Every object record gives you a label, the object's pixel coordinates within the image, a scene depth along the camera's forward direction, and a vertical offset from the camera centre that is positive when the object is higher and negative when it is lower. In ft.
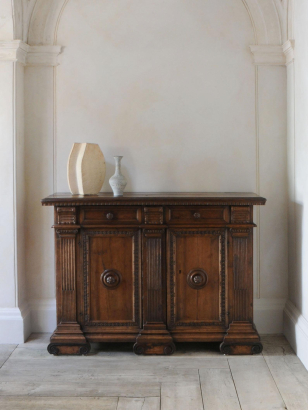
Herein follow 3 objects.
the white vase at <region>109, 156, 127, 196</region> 11.00 +0.45
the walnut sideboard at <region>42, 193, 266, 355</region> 10.61 -1.88
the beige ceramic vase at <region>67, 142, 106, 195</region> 11.06 +0.74
